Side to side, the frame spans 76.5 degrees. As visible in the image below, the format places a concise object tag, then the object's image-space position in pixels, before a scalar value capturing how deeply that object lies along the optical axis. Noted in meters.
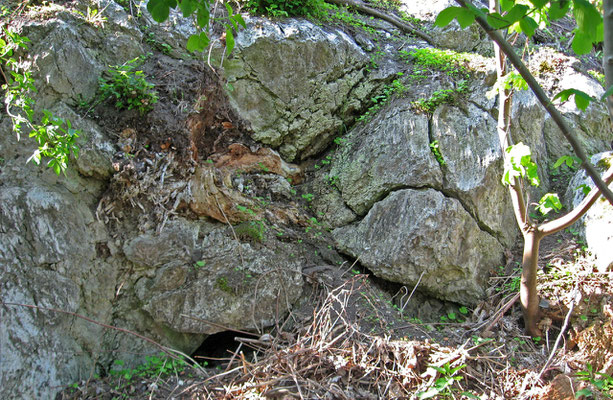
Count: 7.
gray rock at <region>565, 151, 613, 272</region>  4.00
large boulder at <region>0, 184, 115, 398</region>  2.95
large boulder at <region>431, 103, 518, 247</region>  4.56
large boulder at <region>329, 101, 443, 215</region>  4.55
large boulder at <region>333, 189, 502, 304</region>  4.25
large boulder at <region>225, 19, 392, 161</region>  5.03
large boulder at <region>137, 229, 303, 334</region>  3.59
